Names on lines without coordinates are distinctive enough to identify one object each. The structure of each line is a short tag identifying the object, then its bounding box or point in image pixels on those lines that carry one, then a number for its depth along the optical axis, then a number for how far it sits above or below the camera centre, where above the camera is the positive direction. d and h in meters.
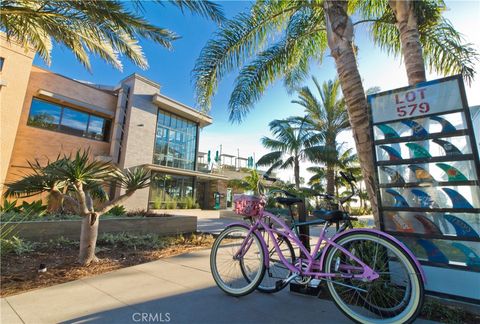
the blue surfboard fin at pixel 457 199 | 2.25 +0.13
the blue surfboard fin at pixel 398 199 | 2.57 +0.13
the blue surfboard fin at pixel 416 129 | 2.52 +0.90
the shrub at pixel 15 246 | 4.06 -0.79
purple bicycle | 2.04 -0.55
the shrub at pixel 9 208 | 6.07 -0.14
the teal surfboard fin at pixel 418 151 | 2.49 +0.66
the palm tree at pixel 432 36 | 5.25 +4.21
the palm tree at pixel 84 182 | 3.57 +0.35
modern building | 12.02 +5.22
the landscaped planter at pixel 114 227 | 5.00 -0.57
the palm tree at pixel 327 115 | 14.03 +5.77
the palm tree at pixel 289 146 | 13.98 +3.84
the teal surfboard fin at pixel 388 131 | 2.71 +0.92
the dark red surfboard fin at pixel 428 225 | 2.36 -0.14
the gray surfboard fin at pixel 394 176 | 2.62 +0.39
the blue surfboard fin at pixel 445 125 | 2.37 +0.88
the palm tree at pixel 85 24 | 4.55 +4.00
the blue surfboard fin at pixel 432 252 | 2.31 -0.40
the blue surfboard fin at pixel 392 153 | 2.66 +0.66
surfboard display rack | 2.22 +0.34
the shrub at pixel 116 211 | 7.68 -0.20
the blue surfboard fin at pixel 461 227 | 2.19 -0.14
